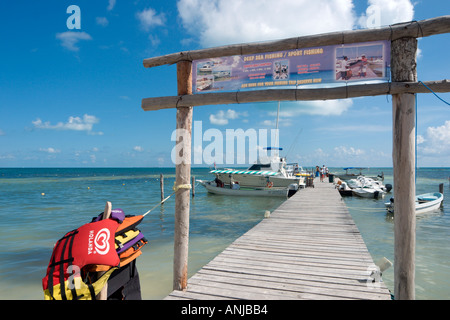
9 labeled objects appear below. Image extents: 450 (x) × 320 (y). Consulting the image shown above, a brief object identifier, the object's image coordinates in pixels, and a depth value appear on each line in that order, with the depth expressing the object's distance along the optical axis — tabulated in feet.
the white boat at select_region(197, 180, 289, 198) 82.04
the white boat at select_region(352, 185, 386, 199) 79.51
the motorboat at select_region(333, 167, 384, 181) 158.57
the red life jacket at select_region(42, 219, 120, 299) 8.82
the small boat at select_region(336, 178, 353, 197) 83.15
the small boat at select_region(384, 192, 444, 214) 55.01
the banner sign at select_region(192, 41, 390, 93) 12.91
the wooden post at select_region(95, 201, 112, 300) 9.97
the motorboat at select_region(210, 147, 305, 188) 85.81
